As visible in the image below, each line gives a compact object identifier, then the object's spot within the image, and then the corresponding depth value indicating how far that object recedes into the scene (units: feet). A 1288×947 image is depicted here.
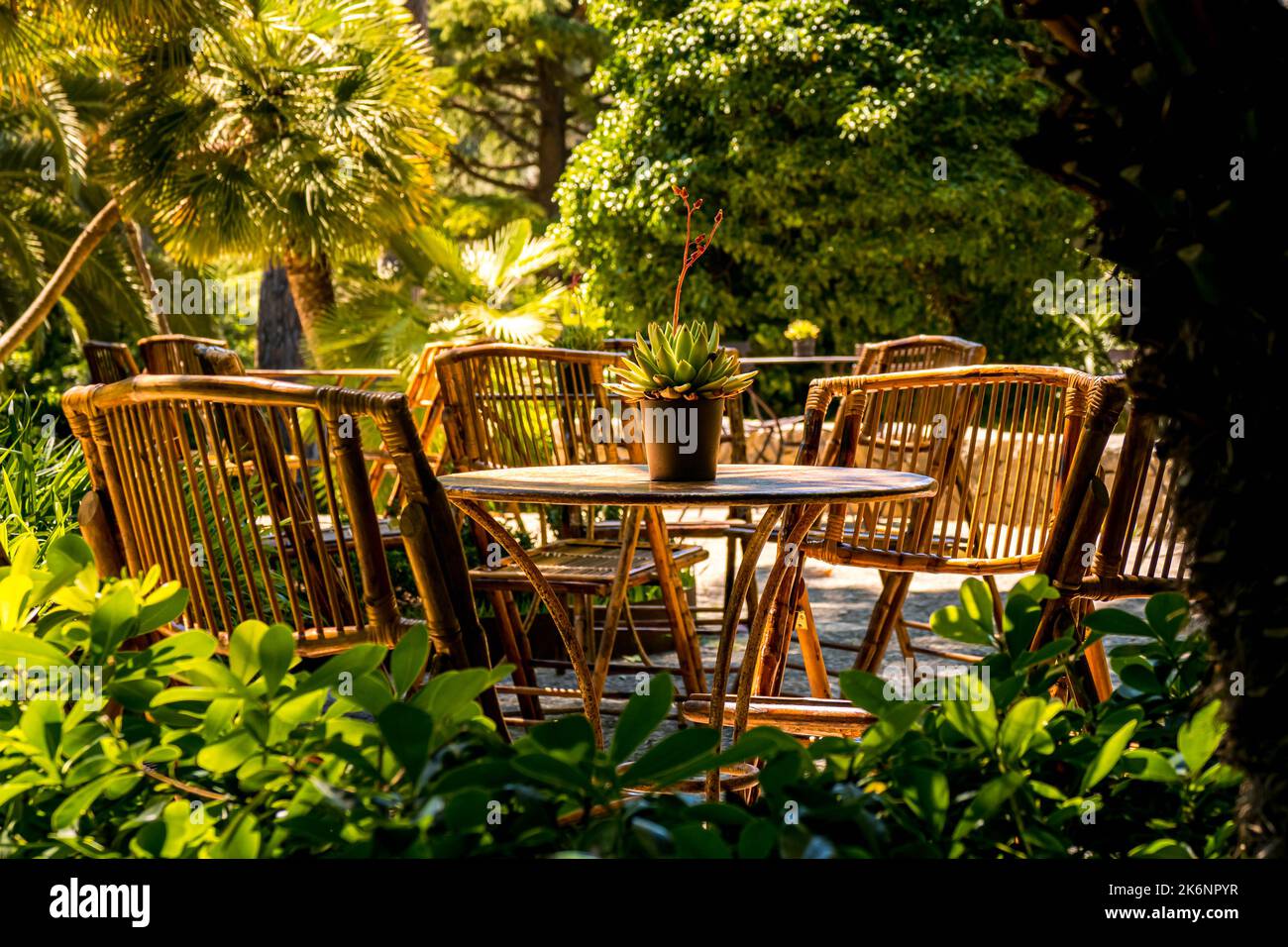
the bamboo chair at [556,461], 11.53
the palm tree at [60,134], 27.04
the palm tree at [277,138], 30.55
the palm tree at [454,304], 36.60
